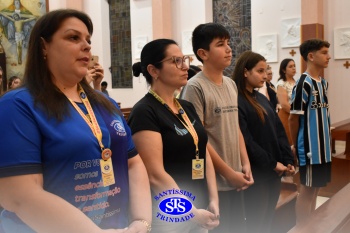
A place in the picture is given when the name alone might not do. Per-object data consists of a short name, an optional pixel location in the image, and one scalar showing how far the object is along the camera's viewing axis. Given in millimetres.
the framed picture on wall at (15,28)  9812
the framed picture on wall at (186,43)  10602
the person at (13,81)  5973
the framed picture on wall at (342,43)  8305
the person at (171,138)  1906
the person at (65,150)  1313
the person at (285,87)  5934
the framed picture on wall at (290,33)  8883
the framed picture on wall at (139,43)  11531
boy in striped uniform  3527
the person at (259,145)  2699
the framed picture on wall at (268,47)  9188
